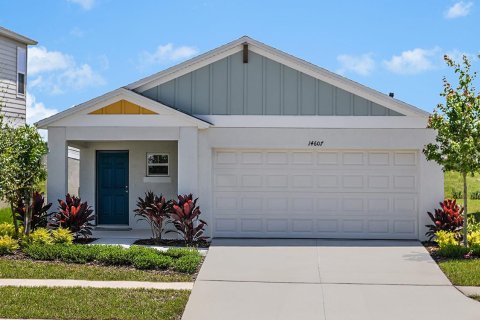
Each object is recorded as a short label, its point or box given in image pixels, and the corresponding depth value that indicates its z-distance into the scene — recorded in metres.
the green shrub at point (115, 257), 12.39
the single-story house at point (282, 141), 15.84
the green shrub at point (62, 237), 14.04
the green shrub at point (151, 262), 12.02
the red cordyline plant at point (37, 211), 15.24
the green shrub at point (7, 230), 14.70
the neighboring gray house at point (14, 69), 25.42
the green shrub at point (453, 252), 13.33
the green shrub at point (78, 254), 12.63
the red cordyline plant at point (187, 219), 14.61
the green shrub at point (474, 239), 14.13
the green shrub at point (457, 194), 29.49
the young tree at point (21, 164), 13.46
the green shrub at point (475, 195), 30.86
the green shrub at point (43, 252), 12.85
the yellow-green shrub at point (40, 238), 13.84
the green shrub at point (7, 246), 13.27
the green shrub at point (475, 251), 13.31
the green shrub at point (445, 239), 14.18
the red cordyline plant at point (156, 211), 14.99
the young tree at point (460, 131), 14.05
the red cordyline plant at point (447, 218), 15.33
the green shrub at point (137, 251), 12.48
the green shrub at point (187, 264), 11.86
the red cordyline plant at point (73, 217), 14.95
